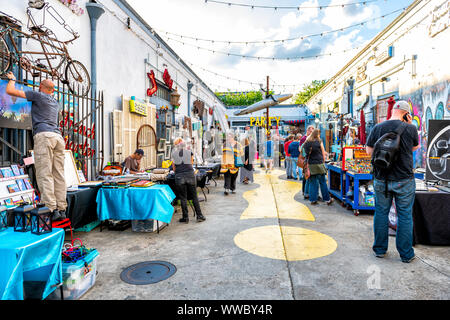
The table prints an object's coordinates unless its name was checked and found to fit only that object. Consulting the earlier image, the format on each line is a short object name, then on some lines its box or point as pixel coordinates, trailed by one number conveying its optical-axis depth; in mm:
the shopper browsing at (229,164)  8367
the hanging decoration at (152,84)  9133
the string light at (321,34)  9216
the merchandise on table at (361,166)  5930
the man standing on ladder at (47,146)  3736
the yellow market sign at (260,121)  28062
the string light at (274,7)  8833
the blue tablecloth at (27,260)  2166
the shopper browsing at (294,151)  10573
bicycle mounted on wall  4031
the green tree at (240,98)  39375
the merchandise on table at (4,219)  3098
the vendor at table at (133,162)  6676
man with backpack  3613
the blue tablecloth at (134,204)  4758
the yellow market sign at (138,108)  7660
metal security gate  4332
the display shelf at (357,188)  5883
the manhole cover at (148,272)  3170
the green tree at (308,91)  43219
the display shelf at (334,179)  6649
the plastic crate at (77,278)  2695
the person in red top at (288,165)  11195
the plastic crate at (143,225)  4941
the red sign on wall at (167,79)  10580
